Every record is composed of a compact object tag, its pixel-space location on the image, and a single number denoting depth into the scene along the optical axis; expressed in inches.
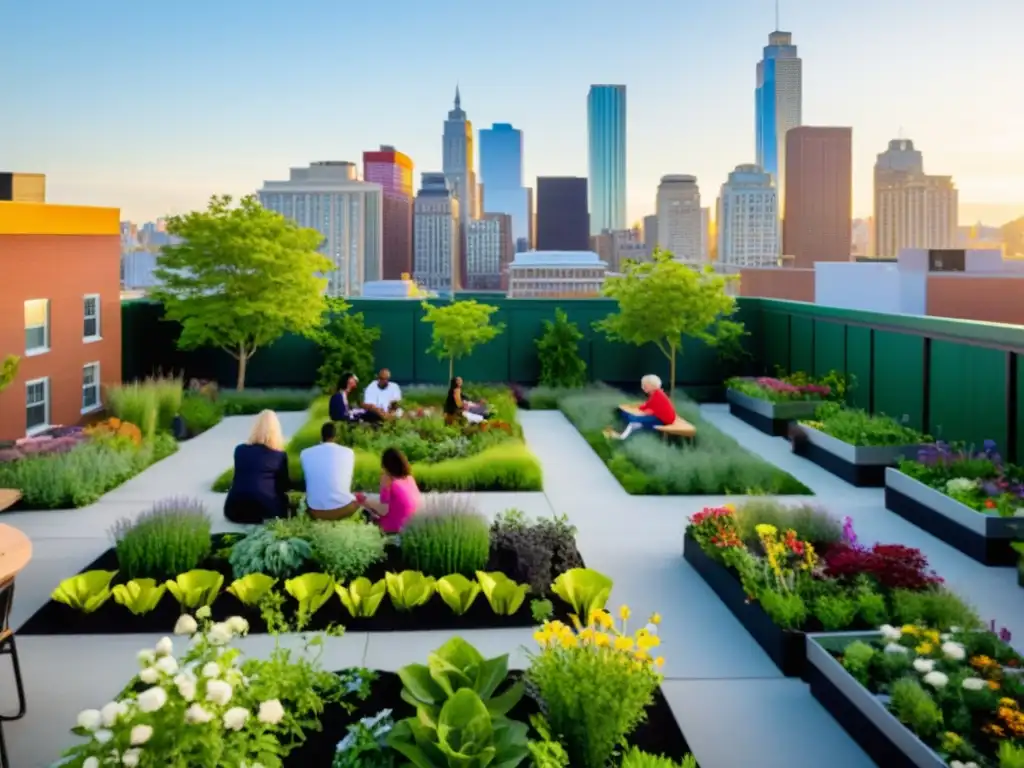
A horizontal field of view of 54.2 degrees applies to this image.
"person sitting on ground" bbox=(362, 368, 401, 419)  649.6
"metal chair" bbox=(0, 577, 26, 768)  219.0
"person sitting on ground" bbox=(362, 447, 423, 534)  365.1
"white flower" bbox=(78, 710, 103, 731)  139.9
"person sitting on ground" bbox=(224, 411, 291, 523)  386.3
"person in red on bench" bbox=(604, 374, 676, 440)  622.5
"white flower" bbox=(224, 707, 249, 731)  143.1
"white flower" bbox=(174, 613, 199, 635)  181.9
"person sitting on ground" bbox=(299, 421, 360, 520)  372.8
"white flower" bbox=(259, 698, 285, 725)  149.3
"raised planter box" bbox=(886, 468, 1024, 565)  371.6
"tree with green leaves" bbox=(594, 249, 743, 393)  820.0
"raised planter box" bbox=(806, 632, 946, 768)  200.2
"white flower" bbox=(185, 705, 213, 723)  144.0
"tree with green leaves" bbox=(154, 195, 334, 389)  847.7
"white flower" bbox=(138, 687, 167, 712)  138.1
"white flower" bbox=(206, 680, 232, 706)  144.3
